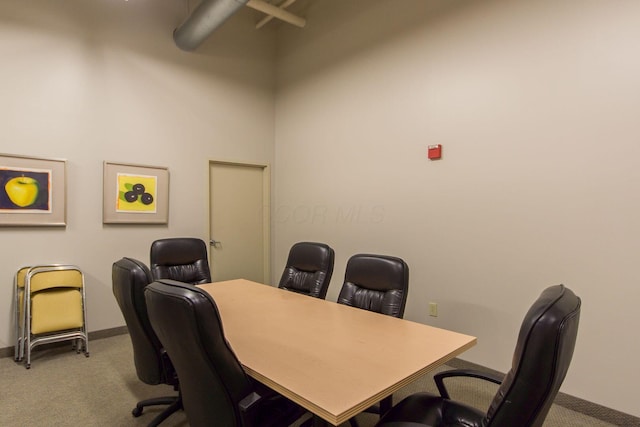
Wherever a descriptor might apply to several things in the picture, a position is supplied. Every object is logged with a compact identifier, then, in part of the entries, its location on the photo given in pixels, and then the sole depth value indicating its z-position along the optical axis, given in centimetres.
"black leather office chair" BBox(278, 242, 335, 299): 285
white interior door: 455
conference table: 120
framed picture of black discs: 368
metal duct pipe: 334
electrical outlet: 316
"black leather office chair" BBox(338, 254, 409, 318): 233
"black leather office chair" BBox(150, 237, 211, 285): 320
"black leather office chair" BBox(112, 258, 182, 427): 177
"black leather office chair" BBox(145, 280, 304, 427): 115
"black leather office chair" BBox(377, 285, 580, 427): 95
